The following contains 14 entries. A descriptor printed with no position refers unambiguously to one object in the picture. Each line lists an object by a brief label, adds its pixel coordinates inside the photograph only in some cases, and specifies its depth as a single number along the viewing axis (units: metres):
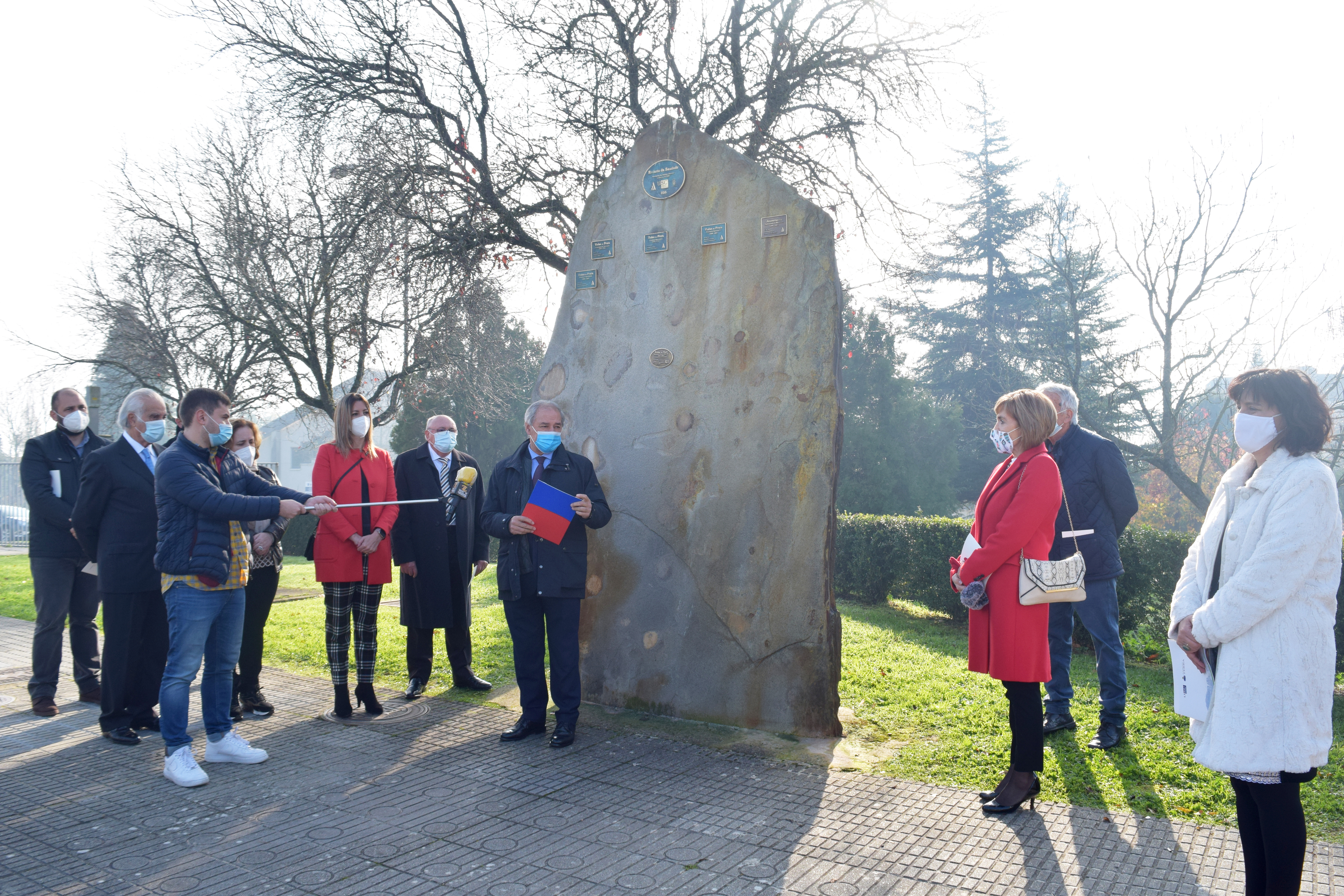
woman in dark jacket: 5.52
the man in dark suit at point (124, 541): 4.96
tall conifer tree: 31.44
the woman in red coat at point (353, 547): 5.36
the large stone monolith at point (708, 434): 4.99
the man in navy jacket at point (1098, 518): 4.85
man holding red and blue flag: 4.86
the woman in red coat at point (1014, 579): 3.76
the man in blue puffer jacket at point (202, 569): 4.21
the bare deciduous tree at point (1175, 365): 10.62
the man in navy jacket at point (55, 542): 5.63
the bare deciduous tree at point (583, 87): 9.51
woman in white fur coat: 2.56
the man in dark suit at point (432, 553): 5.95
